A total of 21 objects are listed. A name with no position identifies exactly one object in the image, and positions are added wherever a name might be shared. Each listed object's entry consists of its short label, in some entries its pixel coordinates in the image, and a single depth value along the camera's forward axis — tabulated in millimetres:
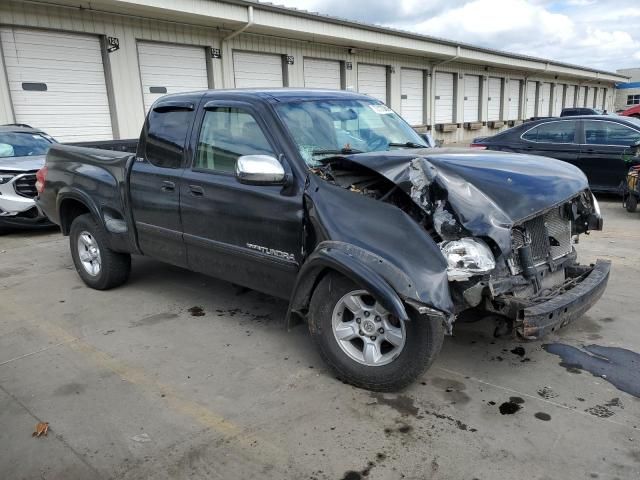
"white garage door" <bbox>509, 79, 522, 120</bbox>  30812
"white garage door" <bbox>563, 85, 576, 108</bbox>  39428
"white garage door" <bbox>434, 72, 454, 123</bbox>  23984
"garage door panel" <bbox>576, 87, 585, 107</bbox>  42056
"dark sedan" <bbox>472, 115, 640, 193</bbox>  9234
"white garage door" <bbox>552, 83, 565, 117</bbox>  36906
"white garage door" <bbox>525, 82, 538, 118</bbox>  32938
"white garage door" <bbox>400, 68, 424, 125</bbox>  21672
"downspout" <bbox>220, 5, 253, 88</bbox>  13250
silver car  7949
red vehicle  22272
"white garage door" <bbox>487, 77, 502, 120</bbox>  28438
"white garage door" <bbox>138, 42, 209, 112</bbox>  12797
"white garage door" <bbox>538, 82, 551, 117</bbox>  34888
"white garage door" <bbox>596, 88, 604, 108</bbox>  46738
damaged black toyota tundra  3008
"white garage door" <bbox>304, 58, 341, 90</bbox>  17109
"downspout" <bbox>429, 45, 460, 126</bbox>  22605
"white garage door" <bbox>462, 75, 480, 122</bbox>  26266
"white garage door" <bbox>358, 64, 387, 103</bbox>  19359
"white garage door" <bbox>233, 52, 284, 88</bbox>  14883
